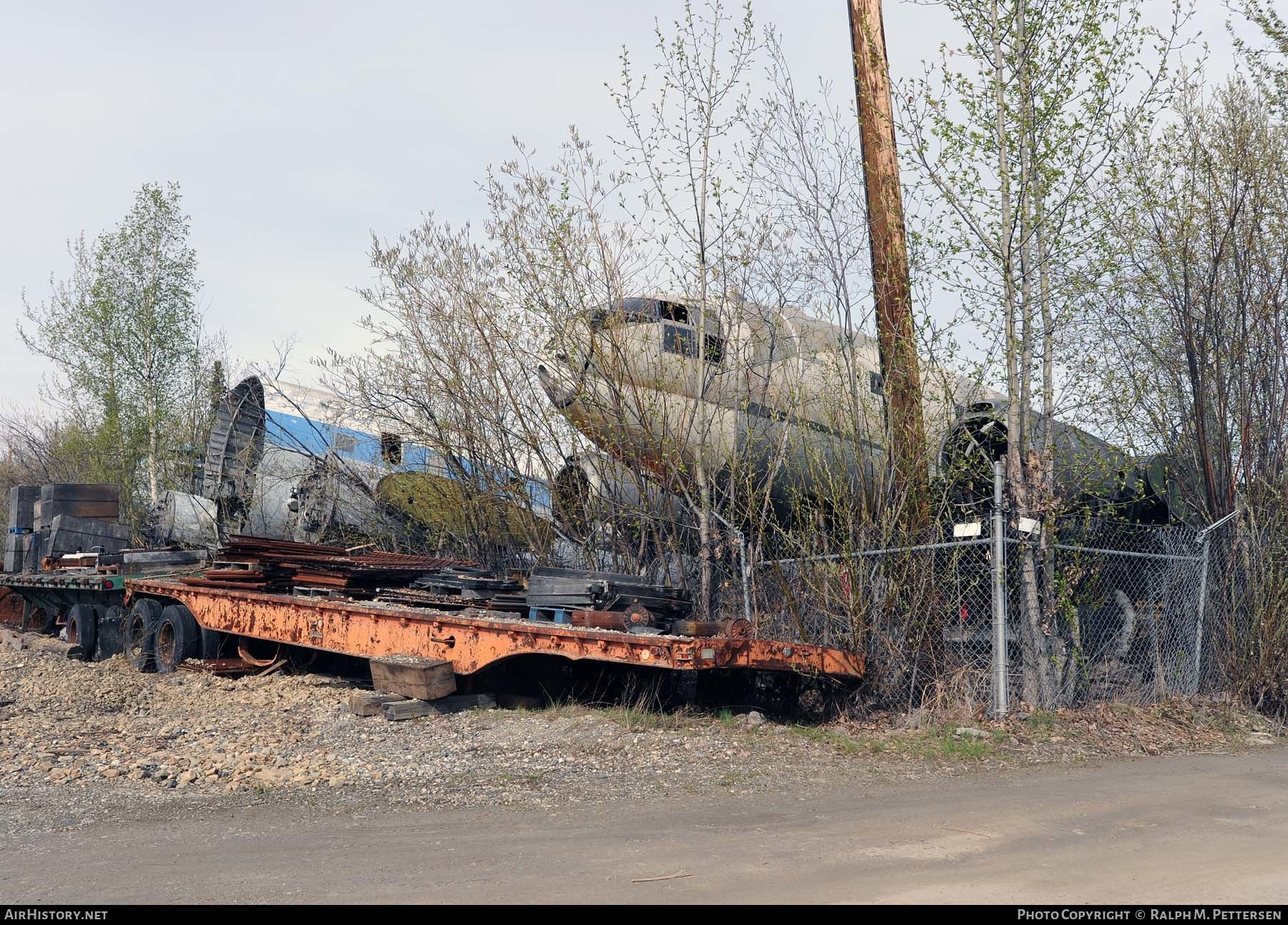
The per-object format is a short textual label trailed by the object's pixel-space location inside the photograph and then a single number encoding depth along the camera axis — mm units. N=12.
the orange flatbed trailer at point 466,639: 7926
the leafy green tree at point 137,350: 27094
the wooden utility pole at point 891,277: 9289
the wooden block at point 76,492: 19812
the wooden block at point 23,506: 20719
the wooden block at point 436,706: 9141
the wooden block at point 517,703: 9695
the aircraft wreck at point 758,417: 9430
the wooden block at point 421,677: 9258
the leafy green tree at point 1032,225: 8750
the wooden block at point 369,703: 9336
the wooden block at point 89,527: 19141
